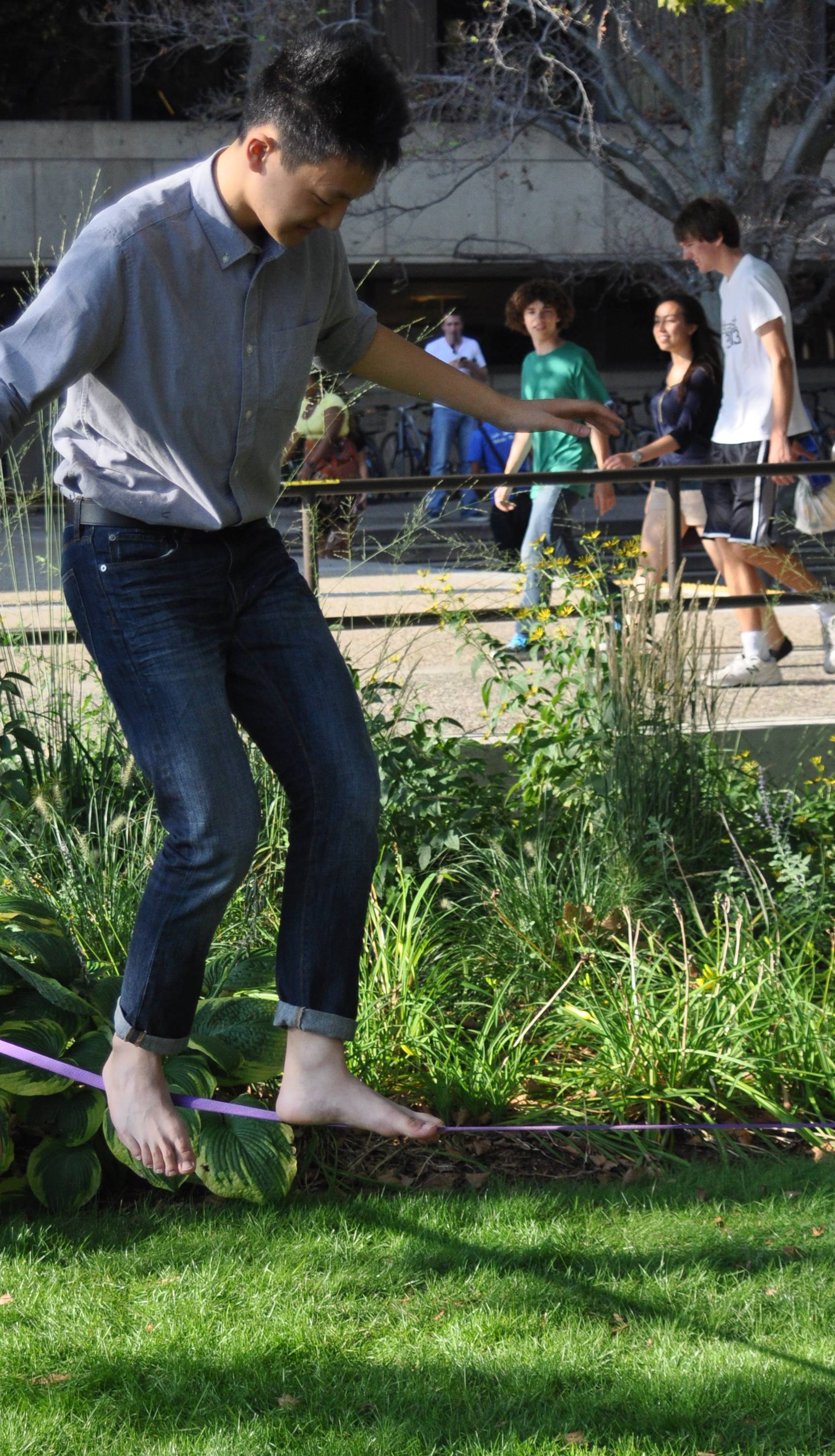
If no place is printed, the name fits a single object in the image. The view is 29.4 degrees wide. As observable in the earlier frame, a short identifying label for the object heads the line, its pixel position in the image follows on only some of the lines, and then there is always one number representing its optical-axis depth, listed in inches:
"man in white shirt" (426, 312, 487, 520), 665.6
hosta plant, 131.0
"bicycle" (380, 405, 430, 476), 897.5
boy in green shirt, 313.4
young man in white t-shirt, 273.1
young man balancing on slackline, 100.8
